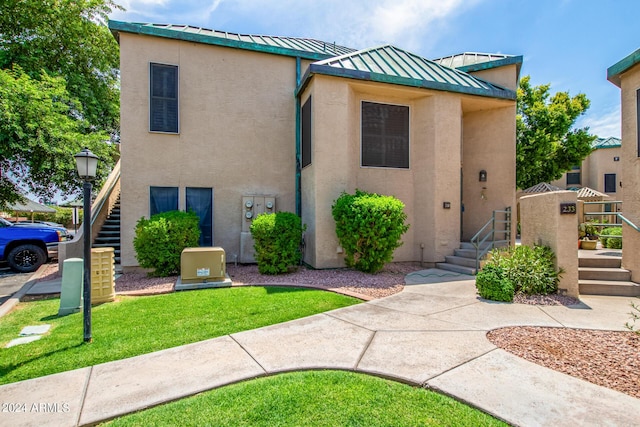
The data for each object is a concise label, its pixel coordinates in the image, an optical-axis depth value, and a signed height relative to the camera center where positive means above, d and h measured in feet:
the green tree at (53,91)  32.68 +16.14
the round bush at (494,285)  18.51 -4.24
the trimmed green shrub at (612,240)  32.32 -2.73
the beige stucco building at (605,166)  77.41 +12.24
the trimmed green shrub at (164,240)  24.58 -2.00
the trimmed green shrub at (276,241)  25.13 -2.06
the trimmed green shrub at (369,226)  24.07 -0.86
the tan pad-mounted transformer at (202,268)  22.41 -3.81
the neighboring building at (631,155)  20.86 +4.17
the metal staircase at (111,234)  32.03 -1.96
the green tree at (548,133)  52.49 +14.05
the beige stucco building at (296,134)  27.61 +7.87
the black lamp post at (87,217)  13.20 -0.04
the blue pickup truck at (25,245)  31.32 -3.02
